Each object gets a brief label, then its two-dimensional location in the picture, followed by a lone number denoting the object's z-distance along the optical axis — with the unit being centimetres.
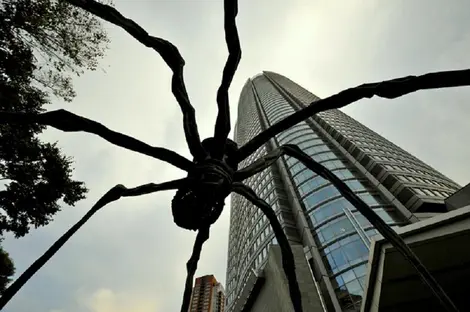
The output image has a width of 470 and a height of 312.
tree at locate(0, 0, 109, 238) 685
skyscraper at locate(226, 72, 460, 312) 2273
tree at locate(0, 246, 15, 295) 838
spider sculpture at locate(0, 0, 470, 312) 178
